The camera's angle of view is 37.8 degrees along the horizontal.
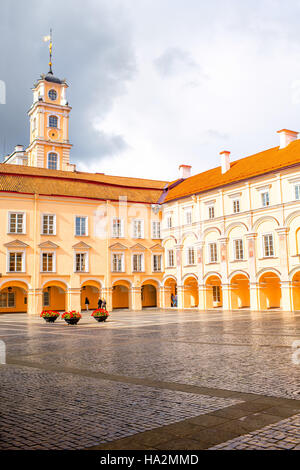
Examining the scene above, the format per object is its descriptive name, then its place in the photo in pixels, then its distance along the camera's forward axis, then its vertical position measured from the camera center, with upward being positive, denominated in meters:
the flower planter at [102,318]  27.82 -1.22
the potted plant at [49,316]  28.44 -1.03
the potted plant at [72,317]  25.77 -1.04
